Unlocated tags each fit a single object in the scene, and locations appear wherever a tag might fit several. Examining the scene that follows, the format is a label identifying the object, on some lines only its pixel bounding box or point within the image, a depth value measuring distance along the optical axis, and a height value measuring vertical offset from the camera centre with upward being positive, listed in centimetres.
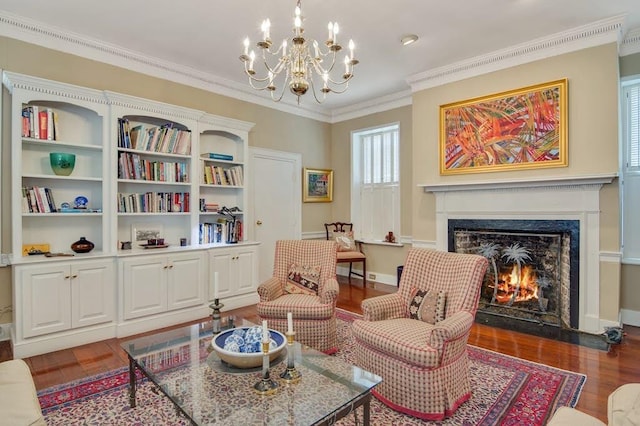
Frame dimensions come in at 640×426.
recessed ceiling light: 347 +178
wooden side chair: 529 -53
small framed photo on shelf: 388 -21
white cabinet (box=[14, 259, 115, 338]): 289 -74
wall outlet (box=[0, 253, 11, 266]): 309 -42
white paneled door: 512 +21
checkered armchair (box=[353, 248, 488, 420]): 199 -78
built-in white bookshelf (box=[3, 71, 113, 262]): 299 +46
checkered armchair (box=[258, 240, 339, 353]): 280 -79
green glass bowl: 321 +48
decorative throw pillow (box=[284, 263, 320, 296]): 319 -63
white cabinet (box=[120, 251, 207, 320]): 342 -74
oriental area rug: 202 -121
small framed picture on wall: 582 +48
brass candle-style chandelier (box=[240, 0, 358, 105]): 208 +103
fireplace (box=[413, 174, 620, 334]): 334 -1
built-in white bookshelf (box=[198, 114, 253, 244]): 429 +44
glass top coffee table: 144 -83
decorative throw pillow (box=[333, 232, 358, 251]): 565 -48
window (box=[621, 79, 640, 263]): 358 +44
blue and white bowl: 176 -72
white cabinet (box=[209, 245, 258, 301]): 409 -69
